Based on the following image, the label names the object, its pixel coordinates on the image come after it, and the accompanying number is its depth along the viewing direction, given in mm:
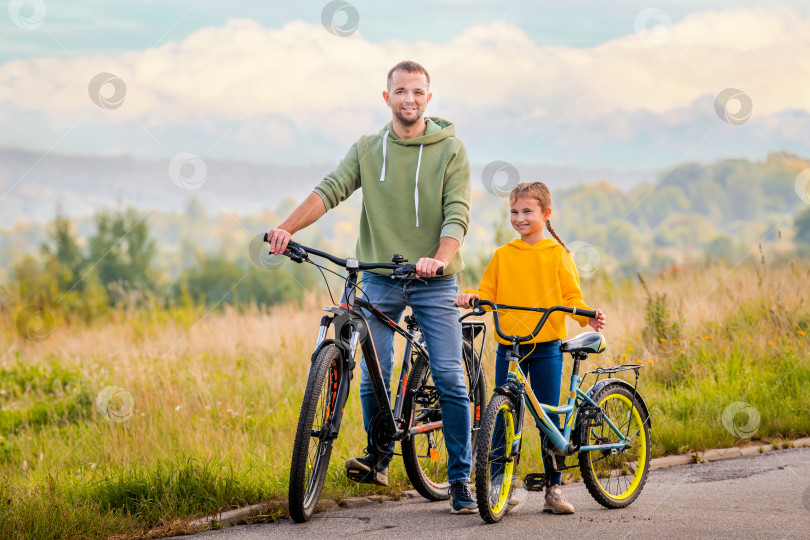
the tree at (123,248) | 39688
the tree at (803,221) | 42350
